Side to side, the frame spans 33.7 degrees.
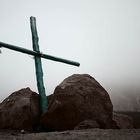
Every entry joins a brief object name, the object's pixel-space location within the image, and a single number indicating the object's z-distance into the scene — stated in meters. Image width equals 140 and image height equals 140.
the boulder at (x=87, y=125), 8.15
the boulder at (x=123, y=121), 11.39
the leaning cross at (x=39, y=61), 10.49
